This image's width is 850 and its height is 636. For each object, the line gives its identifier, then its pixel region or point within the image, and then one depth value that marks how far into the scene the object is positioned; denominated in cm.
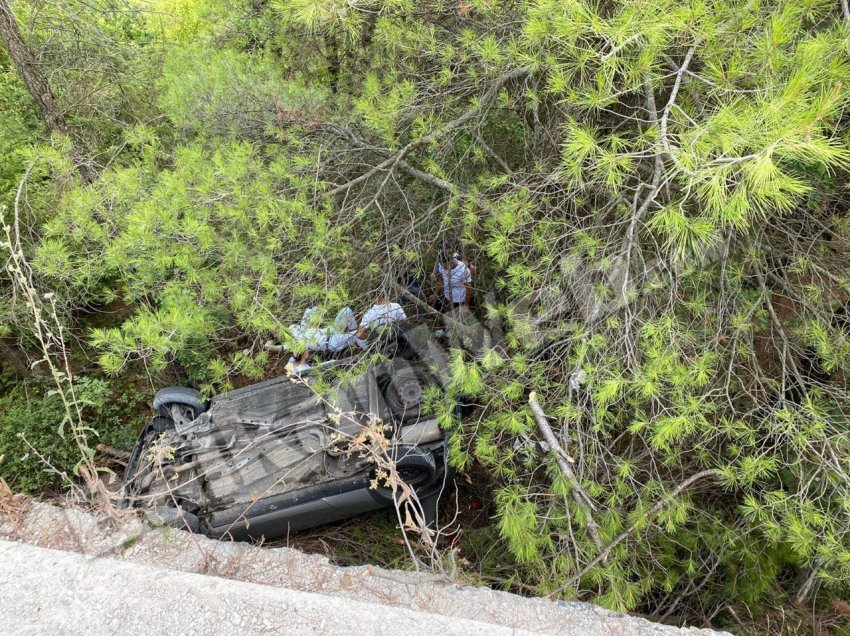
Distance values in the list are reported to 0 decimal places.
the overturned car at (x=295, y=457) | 383
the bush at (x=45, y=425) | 509
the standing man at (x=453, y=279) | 379
